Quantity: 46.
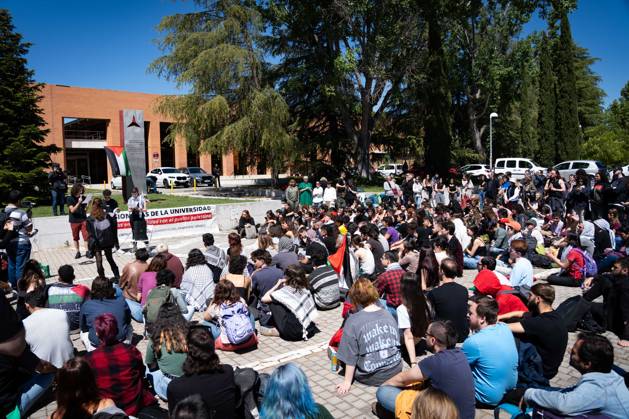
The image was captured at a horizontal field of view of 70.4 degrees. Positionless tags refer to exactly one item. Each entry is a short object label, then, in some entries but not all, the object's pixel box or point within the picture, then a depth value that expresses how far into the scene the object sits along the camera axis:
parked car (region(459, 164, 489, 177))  31.69
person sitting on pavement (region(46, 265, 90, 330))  5.93
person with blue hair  2.94
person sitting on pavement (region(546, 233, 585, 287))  8.16
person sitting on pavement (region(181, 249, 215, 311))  7.10
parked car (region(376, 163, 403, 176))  48.47
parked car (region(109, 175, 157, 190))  36.47
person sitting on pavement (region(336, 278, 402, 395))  4.64
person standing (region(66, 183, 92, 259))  11.93
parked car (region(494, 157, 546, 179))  29.92
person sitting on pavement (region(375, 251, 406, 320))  6.45
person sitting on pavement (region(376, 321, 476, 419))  3.67
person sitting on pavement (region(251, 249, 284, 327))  6.82
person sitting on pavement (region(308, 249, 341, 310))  7.64
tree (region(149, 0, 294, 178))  24.59
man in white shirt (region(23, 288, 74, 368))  4.70
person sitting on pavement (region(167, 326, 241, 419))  3.46
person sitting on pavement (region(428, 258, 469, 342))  5.45
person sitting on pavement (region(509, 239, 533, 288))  6.86
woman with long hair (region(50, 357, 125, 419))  3.13
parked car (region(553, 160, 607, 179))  26.31
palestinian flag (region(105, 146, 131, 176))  21.30
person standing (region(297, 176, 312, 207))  17.33
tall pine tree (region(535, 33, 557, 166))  37.81
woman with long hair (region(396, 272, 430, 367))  5.27
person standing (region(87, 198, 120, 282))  9.27
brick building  40.53
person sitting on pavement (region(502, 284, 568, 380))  4.46
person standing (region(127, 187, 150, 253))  13.16
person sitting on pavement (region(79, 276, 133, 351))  5.34
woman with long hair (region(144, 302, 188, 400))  4.38
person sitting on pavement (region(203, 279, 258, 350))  5.74
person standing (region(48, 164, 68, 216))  17.13
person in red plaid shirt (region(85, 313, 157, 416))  3.82
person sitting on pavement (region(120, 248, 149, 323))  7.16
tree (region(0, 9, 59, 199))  20.59
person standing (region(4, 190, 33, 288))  8.62
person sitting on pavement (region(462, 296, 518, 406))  4.15
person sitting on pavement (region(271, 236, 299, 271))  7.80
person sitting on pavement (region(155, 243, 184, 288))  7.57
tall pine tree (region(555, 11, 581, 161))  36.72
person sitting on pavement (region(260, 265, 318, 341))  6.32
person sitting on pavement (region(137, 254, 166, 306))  6.78
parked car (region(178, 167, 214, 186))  38.47
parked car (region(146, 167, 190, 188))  37.38
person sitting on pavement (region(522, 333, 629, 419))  3.17
